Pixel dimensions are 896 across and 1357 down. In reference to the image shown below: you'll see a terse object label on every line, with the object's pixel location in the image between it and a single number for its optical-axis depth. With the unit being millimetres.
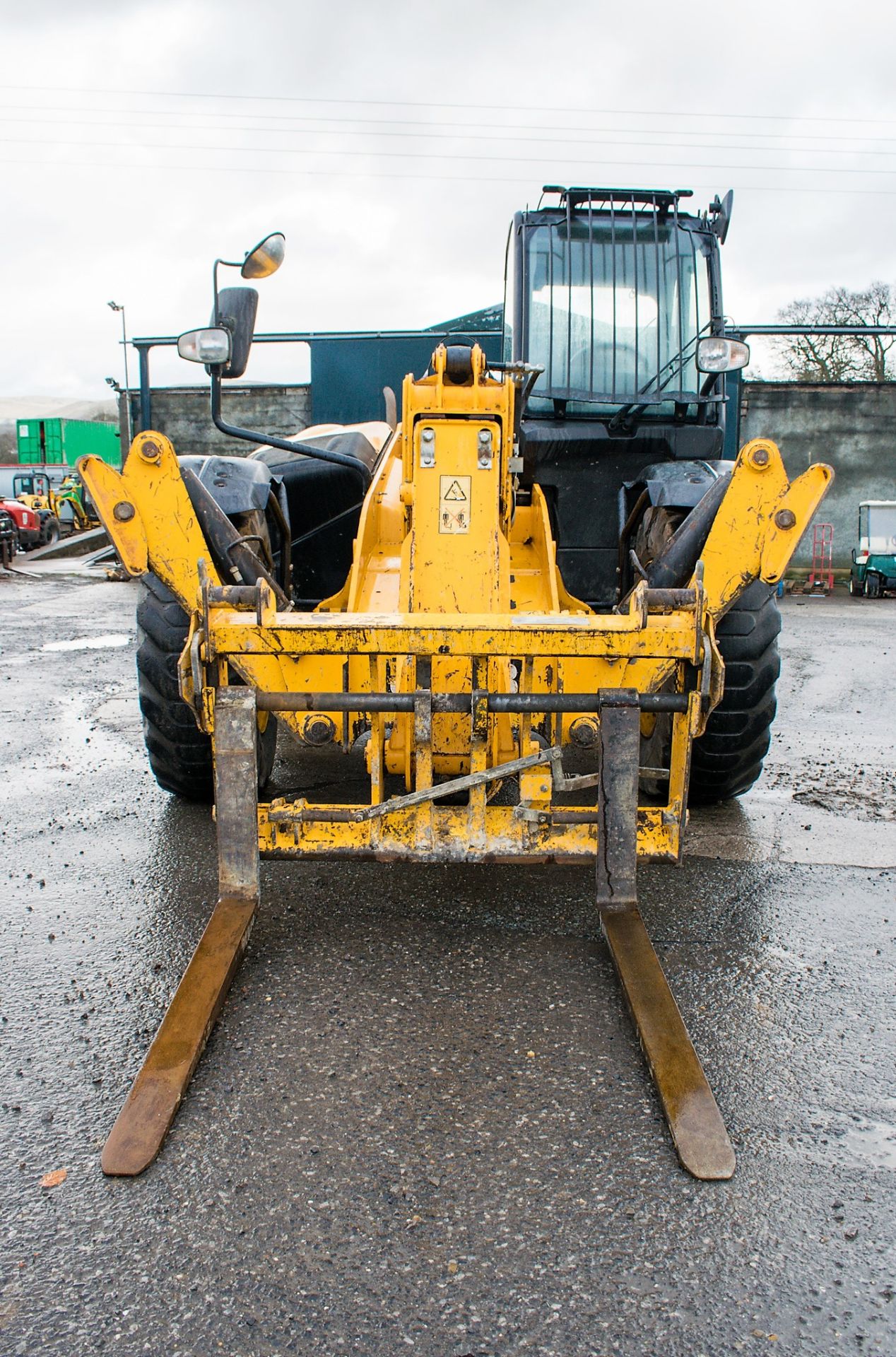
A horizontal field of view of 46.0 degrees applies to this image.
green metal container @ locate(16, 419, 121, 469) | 38656
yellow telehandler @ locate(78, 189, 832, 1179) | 3225
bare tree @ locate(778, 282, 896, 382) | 27438
